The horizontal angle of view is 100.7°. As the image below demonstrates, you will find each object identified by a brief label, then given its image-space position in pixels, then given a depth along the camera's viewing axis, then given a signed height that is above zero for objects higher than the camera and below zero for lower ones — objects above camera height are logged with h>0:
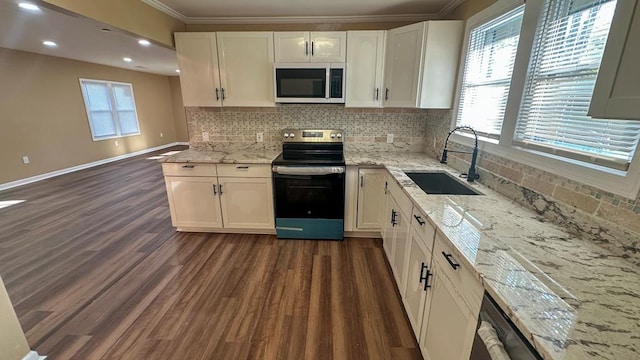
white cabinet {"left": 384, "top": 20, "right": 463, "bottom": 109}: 2.32 +0.47
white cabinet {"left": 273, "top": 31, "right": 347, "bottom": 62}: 2.67 +0.66
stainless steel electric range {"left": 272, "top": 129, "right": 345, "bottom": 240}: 2.67 -0.71
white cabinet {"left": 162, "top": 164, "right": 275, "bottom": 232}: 2.82 -0.89
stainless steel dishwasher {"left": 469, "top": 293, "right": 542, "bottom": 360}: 0.73 -0.64
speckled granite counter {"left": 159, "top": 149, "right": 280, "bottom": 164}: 2.76 -0.46
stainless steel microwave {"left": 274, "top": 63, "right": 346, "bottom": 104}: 2.68 +0.31
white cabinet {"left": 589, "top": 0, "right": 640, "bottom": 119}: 0.72 +0.13
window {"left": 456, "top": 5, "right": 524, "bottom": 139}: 1.76 +0.30
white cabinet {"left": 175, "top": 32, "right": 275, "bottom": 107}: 2.73 +0.46
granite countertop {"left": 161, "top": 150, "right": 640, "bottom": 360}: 0.67 -0.54
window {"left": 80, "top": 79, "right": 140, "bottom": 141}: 6.22 +0.10
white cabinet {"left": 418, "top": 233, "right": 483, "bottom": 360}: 1.01 -0.82
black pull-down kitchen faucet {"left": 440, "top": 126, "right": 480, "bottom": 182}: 1.93 -0.39
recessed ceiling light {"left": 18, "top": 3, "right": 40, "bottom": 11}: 2.50 +0.99
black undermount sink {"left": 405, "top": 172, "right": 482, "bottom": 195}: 1.98 -0.54
